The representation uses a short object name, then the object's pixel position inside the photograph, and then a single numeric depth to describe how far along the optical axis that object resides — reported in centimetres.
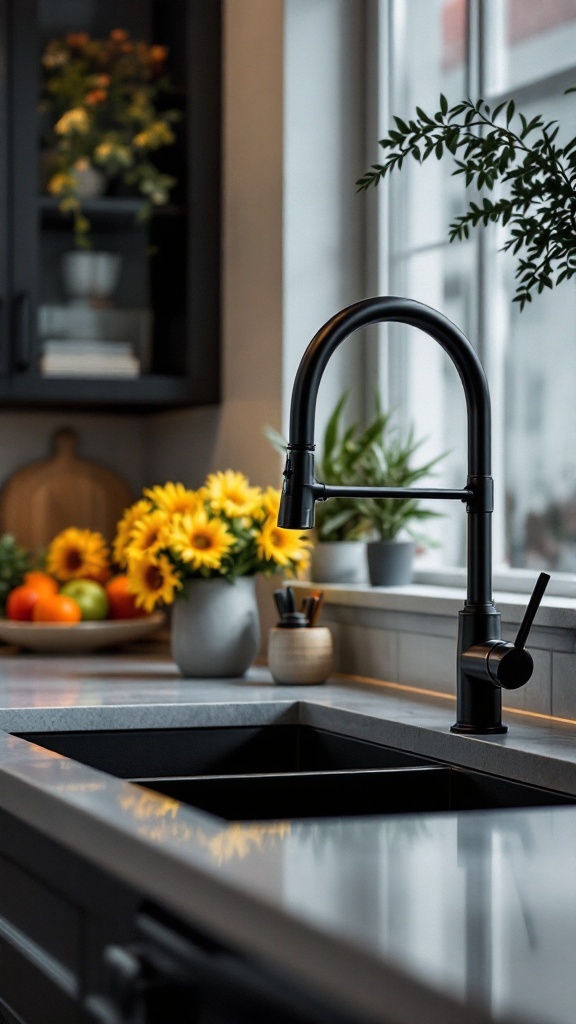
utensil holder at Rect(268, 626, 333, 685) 204
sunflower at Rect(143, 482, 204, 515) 217
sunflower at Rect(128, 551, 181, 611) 212
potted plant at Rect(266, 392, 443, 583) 224
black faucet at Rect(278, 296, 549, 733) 150
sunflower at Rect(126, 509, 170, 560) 213
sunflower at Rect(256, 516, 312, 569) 213
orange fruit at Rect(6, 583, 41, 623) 260
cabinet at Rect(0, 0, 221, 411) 257
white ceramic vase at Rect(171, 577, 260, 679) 216
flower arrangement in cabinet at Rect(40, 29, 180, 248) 260
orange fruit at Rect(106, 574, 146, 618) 265
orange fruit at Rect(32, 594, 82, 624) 257
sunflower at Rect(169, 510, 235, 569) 211
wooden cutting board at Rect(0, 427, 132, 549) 293
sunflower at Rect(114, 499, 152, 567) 220
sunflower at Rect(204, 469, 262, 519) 214
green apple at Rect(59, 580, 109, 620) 262
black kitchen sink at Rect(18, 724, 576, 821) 144
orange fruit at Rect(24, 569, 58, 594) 264
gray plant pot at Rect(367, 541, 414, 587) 222
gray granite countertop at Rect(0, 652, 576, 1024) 69
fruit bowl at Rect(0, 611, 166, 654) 254
